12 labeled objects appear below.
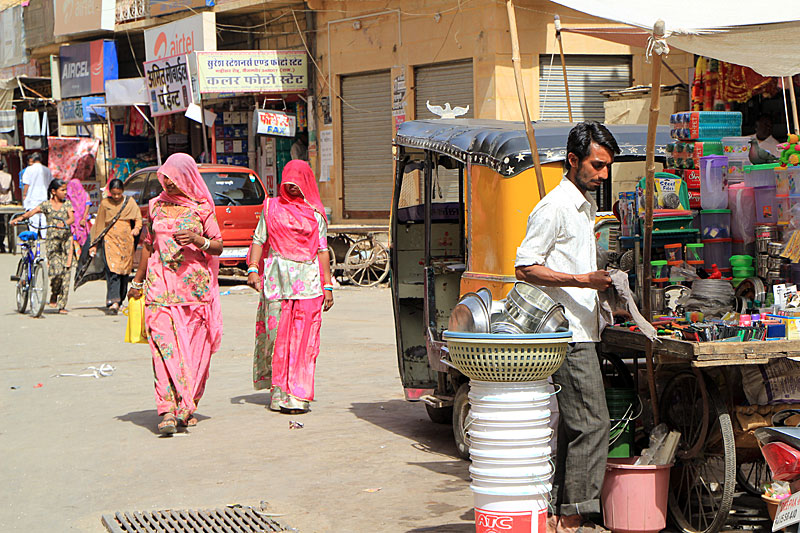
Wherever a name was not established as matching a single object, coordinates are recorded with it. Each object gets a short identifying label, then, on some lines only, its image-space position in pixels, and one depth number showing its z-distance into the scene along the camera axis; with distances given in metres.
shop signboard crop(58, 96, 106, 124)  28.03
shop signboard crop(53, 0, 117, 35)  26.88
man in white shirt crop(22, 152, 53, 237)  22.75
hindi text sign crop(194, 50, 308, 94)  20.47
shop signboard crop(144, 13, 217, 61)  21.81
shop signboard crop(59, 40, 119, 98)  27.69
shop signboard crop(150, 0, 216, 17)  23.41
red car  17.11
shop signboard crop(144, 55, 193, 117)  21.88
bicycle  14.35
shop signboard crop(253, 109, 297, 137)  20.09
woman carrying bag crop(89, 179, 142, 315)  14.31
